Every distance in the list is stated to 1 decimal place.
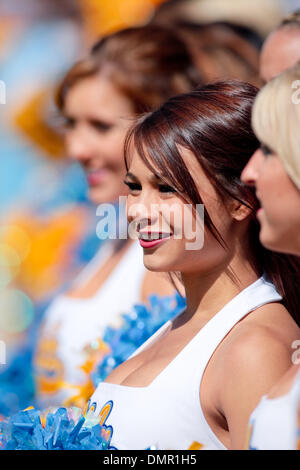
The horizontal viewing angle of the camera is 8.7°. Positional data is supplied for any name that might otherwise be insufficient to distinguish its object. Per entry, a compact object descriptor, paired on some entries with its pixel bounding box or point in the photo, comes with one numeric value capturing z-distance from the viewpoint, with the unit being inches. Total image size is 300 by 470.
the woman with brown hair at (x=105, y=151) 132.5
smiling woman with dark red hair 97.1
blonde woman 91.1
